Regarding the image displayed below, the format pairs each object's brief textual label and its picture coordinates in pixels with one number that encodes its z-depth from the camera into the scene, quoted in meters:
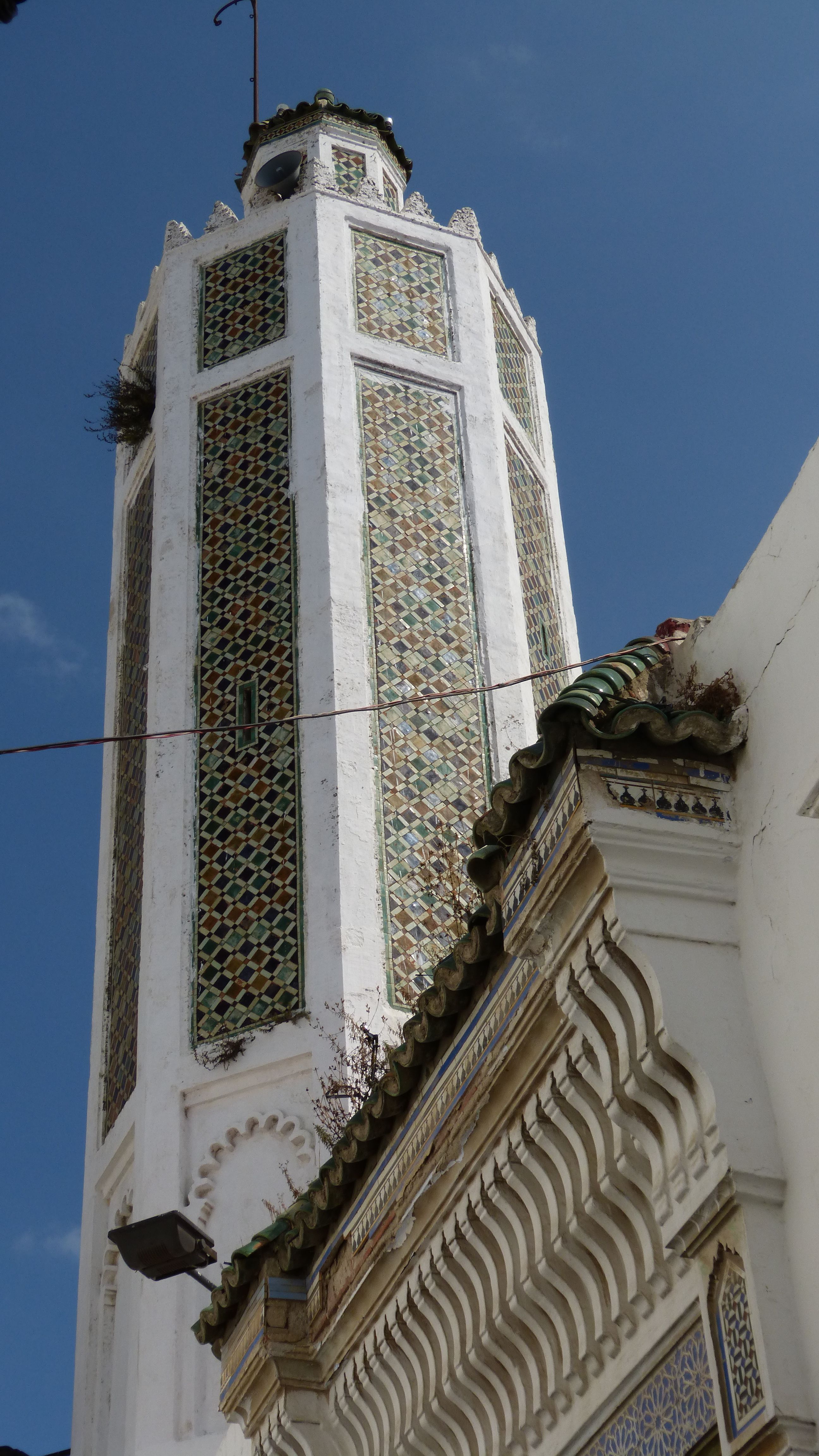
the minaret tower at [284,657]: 8.46
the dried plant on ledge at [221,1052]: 8.52
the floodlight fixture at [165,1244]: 6.47
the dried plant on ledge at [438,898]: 8.51
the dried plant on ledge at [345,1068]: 7.55
